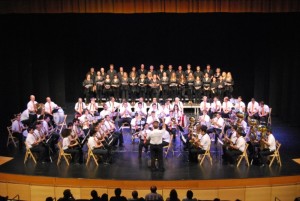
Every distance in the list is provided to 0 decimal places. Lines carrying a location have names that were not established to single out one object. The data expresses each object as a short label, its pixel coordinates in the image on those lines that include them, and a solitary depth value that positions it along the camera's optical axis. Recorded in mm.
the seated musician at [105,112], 16641
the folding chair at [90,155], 13584
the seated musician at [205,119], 15625
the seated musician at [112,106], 16953
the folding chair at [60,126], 16509
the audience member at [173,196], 9078
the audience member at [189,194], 9312
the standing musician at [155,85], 18888
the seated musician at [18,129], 15422
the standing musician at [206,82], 19016
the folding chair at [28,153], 13838
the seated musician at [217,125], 15383
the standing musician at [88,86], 18969
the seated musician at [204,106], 17234
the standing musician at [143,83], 19125
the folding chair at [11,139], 15766
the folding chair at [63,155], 13674
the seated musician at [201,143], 13648
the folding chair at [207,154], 13641
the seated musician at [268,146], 13398
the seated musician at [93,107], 17125
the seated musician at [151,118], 15462
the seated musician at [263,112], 17078
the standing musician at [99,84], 19000
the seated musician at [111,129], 14734
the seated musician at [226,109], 16953
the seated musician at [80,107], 17175
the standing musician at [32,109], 16625
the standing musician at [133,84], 19047
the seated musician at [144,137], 13996
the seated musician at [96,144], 13539
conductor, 13039
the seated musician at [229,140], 13588
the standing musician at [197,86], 18984
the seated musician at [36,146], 13789
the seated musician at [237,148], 13391
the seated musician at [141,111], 16409
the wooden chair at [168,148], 14483
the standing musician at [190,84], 19172
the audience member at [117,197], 8953
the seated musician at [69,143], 13602
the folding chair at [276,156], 13484
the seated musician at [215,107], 17156
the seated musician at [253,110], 17141
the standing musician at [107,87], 19031
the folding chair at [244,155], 13484
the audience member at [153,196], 9641
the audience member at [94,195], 9056
